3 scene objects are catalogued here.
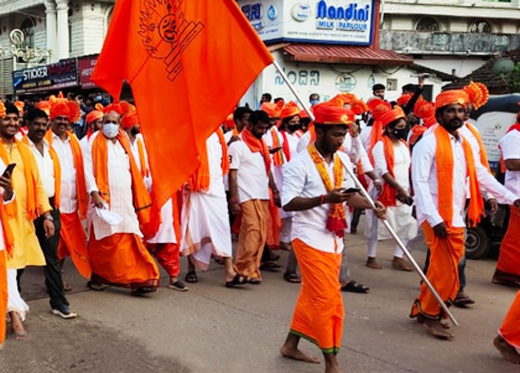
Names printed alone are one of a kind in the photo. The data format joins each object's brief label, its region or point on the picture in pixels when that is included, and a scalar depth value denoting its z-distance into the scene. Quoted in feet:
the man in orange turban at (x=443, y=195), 16.29
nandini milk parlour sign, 66.59
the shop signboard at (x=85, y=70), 87.78
